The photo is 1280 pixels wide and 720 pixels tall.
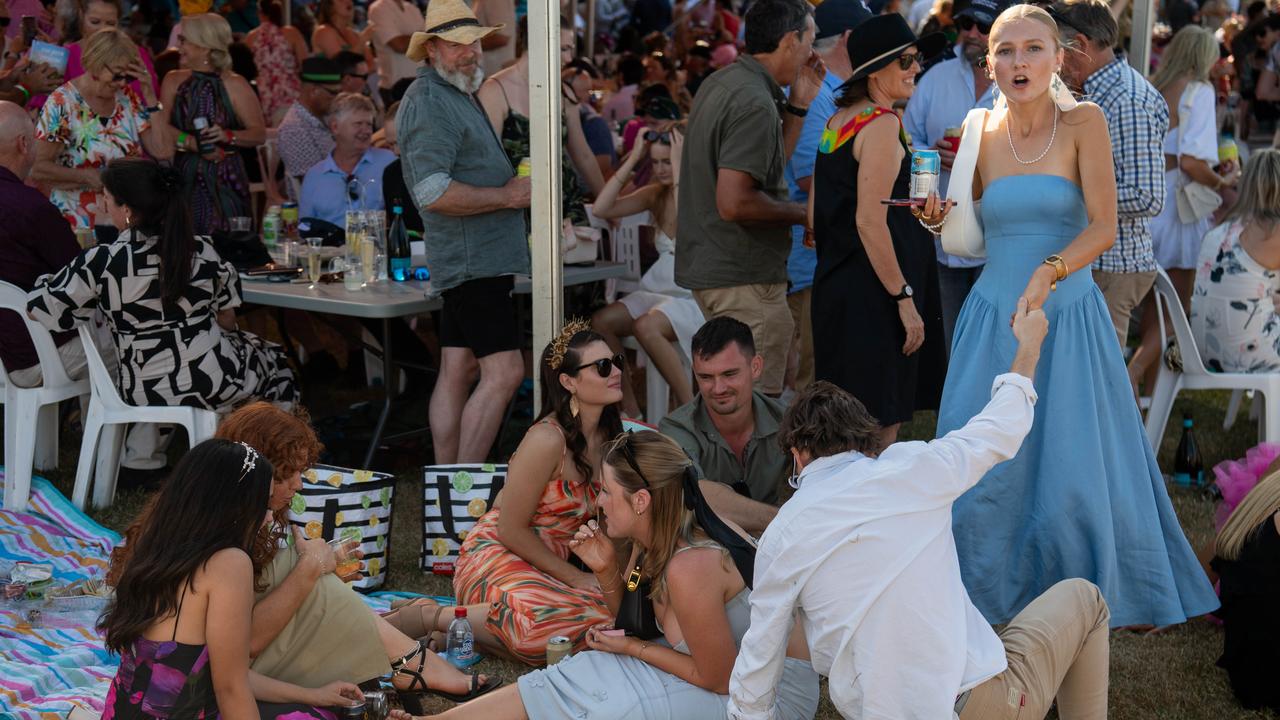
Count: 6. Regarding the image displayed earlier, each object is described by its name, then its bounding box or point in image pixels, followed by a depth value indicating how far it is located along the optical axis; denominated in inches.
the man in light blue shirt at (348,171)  259.6
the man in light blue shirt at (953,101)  219.3
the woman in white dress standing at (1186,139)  248.7
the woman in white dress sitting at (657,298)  228.2
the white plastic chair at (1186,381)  209.6
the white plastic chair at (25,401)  196.1
